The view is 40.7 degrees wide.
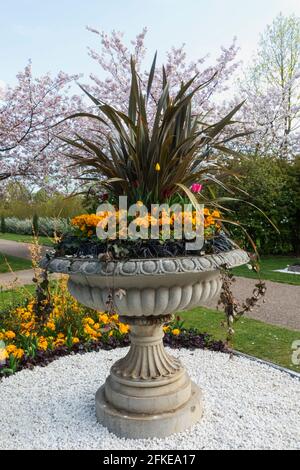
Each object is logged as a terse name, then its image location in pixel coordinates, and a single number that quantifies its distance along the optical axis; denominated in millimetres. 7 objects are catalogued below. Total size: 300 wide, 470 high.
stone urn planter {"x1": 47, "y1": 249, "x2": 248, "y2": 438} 2281
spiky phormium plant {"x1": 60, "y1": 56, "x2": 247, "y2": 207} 2580
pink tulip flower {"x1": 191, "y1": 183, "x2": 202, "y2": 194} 2688
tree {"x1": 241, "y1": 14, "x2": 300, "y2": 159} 15672
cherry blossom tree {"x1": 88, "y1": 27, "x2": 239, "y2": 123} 12117
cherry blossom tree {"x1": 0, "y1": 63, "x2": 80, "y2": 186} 11375
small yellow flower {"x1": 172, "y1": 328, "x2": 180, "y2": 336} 4453
